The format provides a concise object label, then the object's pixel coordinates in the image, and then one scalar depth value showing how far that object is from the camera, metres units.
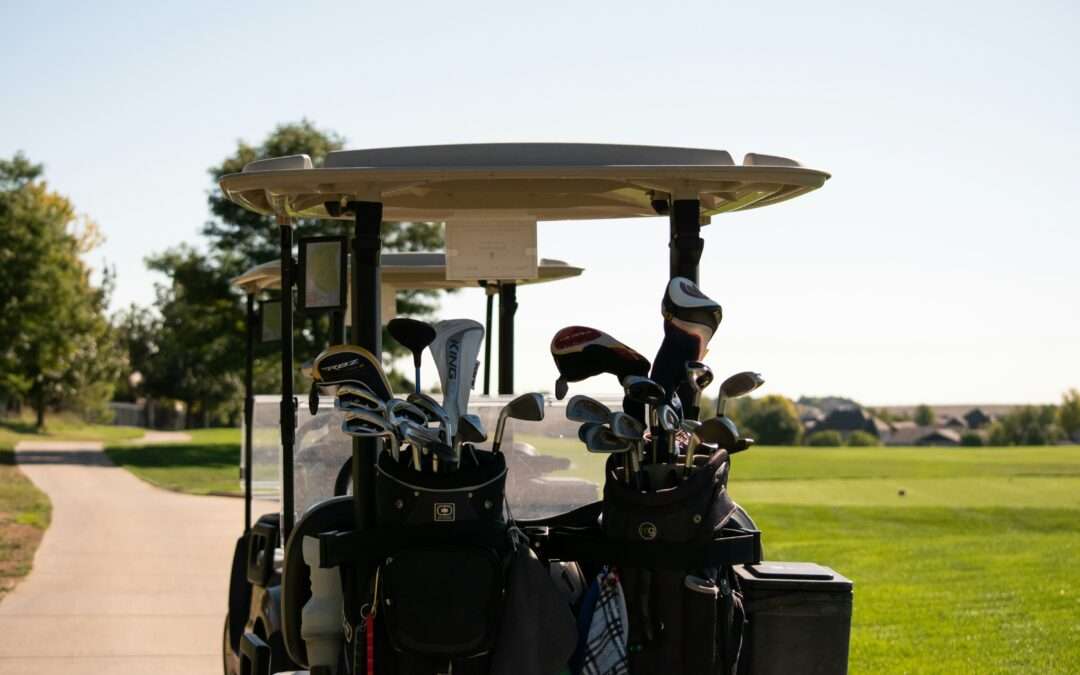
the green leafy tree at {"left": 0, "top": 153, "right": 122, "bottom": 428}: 32.16
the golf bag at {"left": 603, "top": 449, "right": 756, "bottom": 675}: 3.47
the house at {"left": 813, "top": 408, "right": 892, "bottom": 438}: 50.16
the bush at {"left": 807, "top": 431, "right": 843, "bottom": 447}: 42.12
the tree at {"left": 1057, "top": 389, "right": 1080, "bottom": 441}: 42.06
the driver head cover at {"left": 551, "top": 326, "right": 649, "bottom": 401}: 3.76
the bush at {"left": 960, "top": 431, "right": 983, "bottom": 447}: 41.57
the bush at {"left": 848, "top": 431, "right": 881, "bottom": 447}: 43.19
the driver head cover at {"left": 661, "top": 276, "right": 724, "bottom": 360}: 3.74
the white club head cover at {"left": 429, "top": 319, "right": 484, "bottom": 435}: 3.72
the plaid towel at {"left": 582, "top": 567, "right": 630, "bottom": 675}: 3.49
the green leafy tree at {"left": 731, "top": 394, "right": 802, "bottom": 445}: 42.88
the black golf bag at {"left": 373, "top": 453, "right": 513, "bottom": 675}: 3.46
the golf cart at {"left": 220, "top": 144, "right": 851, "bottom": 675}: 3.48
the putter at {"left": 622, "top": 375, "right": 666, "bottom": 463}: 3.47
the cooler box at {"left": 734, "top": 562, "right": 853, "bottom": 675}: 3.74
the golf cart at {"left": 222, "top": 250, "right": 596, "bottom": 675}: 4.79
